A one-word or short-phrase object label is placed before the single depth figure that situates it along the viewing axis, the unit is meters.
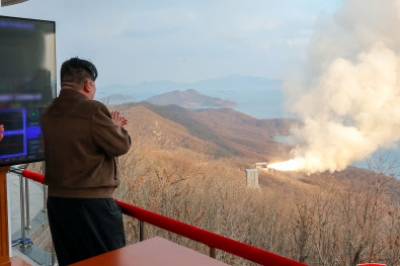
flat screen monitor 2.28
